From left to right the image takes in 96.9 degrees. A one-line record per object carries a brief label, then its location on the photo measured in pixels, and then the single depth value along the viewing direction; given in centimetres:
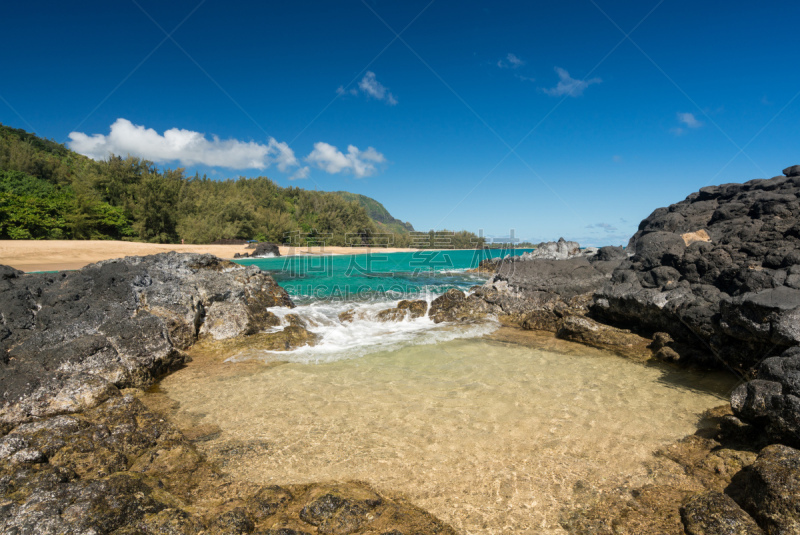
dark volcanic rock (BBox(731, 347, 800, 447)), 365
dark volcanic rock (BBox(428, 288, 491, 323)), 1145
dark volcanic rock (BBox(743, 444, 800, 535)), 263
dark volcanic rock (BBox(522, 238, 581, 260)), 2837
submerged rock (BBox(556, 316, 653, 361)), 800
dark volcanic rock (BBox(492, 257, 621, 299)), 1253
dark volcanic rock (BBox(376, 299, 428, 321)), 1127
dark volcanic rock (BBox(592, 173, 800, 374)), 568
